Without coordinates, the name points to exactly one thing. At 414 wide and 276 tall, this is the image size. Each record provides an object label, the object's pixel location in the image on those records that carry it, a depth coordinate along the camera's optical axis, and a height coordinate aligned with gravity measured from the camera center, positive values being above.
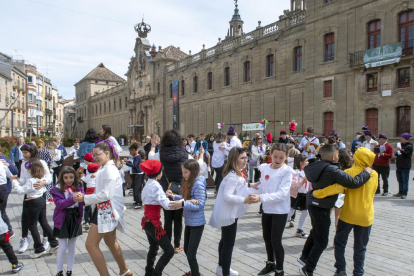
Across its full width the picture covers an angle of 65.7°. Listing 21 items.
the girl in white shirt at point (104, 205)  3.83 -0.89
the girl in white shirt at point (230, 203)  3.99 -0.89
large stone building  19.47 +4.80
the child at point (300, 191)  5.68 -1.08
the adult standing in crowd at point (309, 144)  10.20 -0.36
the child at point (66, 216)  4.19 -1.11
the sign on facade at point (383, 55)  18.91 +4.72
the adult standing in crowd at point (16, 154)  11.65 -0.75
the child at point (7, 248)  4.25 -1.55
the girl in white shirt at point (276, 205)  4.17 -0.95
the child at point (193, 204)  3.98 -0.88
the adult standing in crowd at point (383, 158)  9.73 -0.80
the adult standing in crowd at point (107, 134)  7.17 -0.02
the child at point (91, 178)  4.84 -0.77
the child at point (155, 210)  3.96 -0.97
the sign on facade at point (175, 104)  42.59 +3.89
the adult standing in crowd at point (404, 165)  9.39 -0.96
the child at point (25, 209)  5.20 -1.24
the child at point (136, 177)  8.62 -1.20
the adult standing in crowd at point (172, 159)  5.21 -0.42
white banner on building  26.28 +0.51
